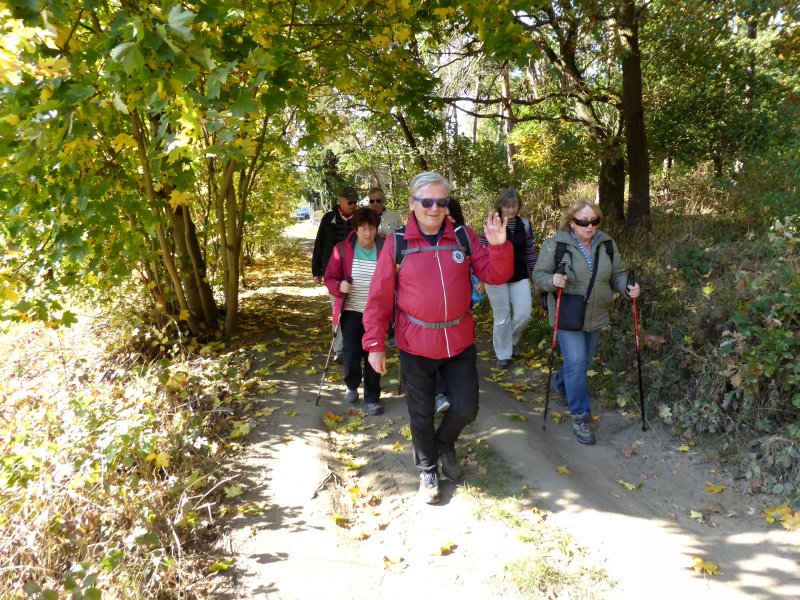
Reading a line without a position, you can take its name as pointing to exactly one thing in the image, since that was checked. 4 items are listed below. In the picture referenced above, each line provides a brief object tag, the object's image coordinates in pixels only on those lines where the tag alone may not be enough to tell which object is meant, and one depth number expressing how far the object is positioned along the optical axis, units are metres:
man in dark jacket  5.77
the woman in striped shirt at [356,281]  4.74
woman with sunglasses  4.20
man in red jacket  3.22
